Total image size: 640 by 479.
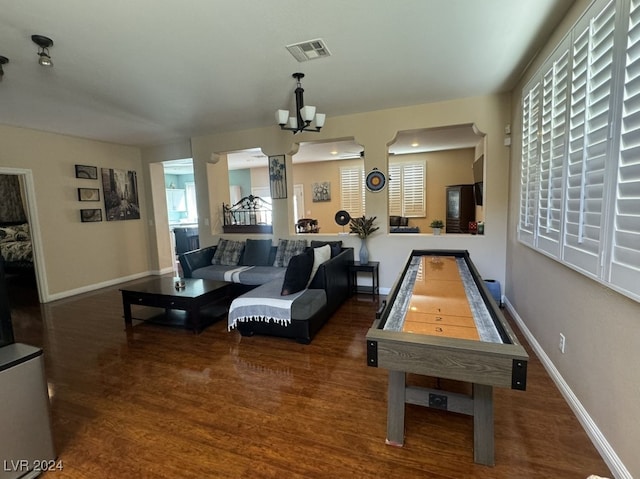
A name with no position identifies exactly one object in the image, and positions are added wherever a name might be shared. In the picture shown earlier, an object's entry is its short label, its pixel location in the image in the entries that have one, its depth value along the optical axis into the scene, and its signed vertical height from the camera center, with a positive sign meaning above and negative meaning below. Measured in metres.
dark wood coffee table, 3.56 -1.00
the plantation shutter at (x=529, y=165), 2.92 +0.36
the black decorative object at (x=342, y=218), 5.65 -0.17
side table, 4.58 -1.06
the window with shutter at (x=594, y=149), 1.46 +0.30
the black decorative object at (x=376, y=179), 4.70 +0.43
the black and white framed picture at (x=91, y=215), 5.64 +0.10
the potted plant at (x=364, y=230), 4.72 -0.33
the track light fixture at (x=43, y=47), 2.40 +1.42
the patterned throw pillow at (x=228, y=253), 5.23 -0.66
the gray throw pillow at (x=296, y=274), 3.35 -0.69
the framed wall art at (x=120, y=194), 6.06 +0.50
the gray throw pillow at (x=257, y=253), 5.14 -0.67
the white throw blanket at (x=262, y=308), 3.19 -1.00
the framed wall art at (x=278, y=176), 5.21 +0.61
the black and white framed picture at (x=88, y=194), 5.61 +0.49
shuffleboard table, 1.34 -0.65
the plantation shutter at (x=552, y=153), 2.28 +0.37
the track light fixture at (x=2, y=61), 2.67 +1.43
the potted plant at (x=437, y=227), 4.62 -0.34
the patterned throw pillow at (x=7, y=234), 6.14 -0.20
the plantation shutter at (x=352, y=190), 8.96 +0.55
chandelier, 3.16 +1.00
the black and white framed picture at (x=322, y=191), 9.30 +0.59
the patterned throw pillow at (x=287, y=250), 4.97 -0.62
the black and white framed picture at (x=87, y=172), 5.56 +0.90
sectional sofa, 3.25 -0.91
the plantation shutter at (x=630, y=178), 1.41 +0.08
